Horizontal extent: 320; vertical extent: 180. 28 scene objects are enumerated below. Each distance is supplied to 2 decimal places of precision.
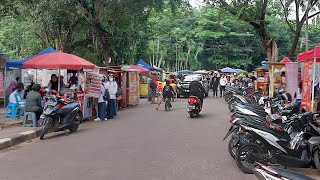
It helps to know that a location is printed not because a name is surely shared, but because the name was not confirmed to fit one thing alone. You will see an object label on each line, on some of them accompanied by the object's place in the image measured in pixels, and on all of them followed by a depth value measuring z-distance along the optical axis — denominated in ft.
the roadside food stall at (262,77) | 81.29
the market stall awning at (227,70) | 149.50
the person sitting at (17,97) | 46.45
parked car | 97.76
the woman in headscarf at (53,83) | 49.49
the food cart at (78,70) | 45.09
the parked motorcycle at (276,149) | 22.57
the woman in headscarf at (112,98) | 53.47
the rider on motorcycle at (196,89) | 52.60
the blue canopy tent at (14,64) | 54.50
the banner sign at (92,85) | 50.31
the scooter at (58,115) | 36.00
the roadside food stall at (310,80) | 36.58
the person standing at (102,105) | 50.96
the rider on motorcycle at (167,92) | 62.92
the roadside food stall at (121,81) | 68.43
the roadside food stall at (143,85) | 102.39
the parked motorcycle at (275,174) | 10.93
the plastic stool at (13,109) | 46.96
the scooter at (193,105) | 51.96
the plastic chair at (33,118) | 40.01
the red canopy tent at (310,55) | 35.45
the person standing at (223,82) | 99.44
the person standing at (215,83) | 103.96
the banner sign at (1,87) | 45.01
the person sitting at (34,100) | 39.34
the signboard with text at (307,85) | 39.17
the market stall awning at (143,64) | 103.24
